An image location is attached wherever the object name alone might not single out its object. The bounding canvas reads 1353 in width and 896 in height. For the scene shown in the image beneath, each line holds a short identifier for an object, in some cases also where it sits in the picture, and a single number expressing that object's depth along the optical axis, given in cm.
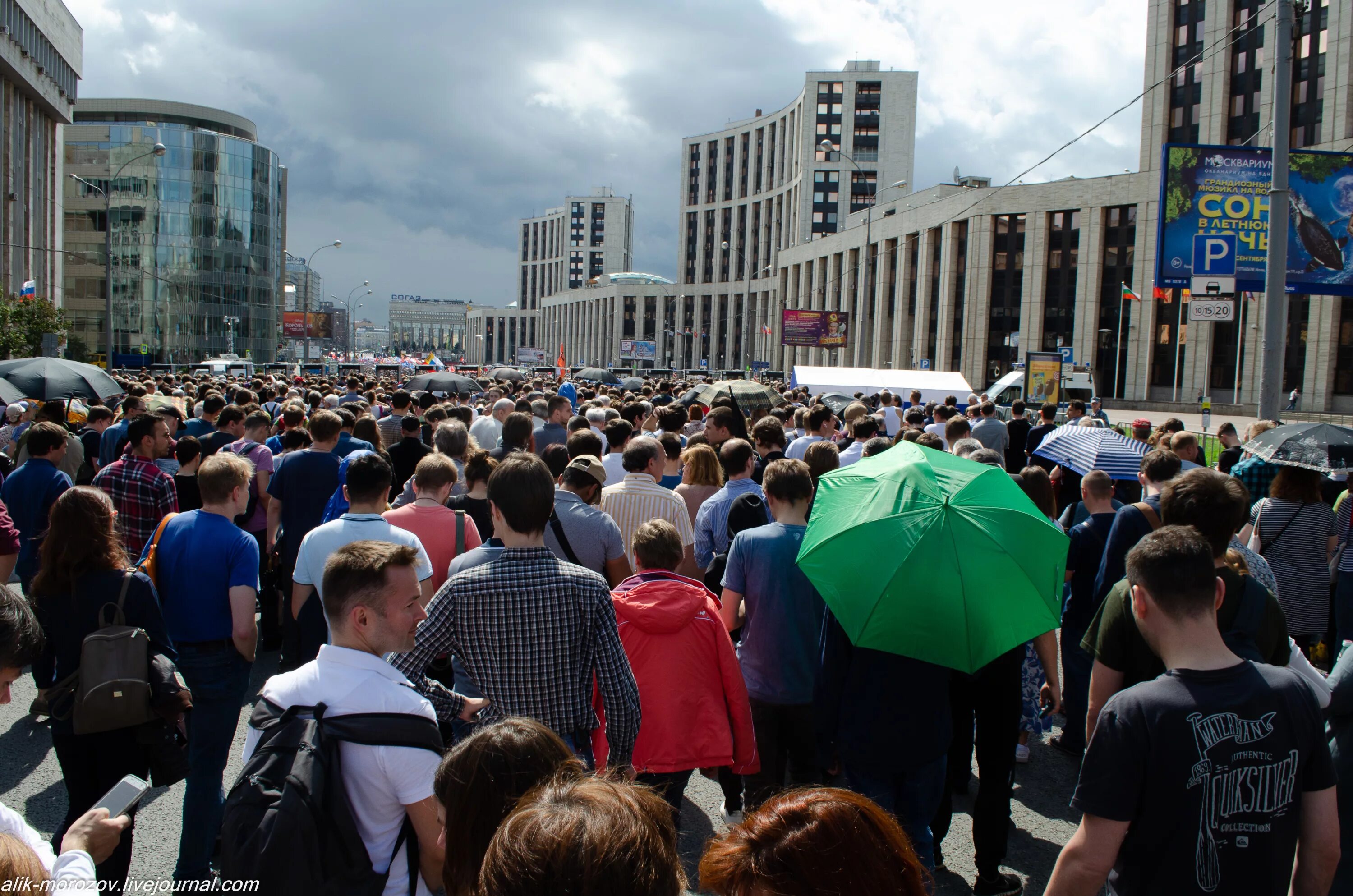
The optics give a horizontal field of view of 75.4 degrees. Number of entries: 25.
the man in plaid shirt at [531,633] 322
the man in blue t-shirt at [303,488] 665
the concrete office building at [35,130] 4547
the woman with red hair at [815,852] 143
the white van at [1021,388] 3241
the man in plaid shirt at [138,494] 602
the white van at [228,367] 5356
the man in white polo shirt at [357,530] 434
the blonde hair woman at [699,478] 660
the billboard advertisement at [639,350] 11362
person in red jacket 377
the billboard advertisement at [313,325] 9431
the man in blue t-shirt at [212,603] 405
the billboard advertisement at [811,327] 5444
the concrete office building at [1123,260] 5116
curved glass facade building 8119
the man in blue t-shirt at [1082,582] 559
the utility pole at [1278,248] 1012
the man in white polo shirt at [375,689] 225
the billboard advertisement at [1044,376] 3173
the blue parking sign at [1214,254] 1369
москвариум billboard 1370
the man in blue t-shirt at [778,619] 428
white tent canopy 2367
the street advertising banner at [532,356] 12975
